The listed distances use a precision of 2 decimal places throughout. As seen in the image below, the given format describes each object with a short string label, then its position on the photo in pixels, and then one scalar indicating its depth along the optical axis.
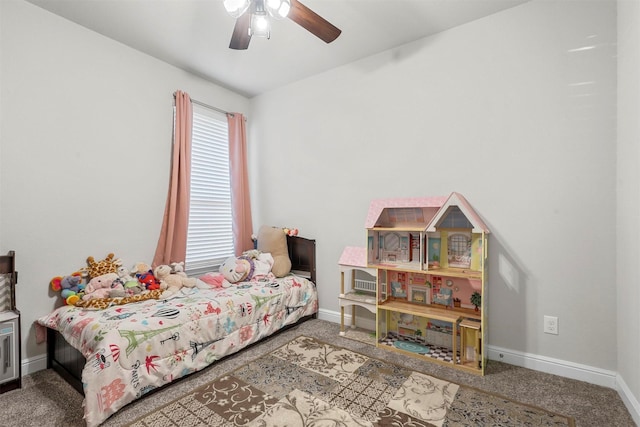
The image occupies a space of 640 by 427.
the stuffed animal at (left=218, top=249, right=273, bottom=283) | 2.94
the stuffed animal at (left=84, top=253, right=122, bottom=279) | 2.43
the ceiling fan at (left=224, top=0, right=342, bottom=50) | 1.60
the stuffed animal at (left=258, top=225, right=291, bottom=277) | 3.21
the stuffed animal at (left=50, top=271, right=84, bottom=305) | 2.24
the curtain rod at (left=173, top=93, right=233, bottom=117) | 3.28
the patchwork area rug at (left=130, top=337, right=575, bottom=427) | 1.64
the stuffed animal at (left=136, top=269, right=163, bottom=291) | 2.60
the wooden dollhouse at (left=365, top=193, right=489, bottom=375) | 2.23
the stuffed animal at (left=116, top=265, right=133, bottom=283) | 2.51
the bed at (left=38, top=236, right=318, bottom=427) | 1.70
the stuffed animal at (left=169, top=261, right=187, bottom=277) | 2.87
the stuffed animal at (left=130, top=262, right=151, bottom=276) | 2.66
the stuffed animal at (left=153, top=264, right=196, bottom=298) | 2.66
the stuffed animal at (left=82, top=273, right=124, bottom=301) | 2.29
